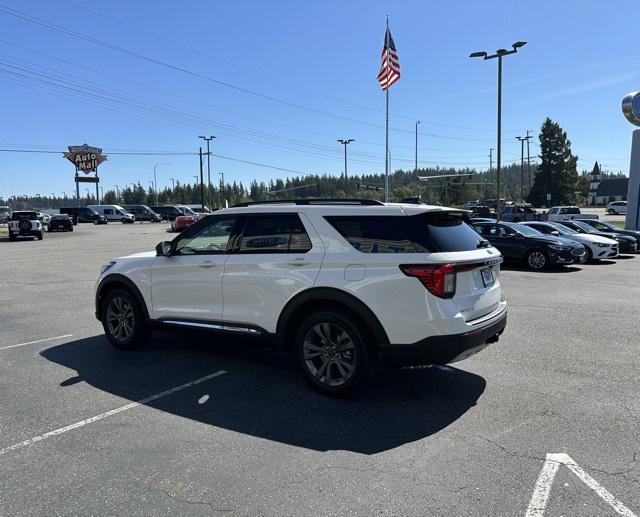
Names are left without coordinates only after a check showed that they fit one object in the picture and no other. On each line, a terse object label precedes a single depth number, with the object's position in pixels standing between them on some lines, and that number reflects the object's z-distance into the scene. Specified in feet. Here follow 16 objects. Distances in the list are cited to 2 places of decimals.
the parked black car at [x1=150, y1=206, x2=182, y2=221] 202.51
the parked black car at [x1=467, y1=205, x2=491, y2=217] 144.74
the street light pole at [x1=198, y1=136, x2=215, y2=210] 224.64
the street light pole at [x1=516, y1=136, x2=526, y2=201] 265.95
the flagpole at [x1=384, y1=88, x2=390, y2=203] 108.99
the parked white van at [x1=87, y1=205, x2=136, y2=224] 194.08
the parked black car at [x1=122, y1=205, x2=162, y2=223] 203.32
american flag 87.86
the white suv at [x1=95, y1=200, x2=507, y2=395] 13.60
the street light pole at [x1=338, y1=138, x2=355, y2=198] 218.59
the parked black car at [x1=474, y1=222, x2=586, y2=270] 48.73
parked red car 119.43
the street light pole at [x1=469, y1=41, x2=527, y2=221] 82.89
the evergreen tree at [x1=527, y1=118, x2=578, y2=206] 285.64
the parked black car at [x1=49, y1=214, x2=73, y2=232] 133.90
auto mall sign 234.99
